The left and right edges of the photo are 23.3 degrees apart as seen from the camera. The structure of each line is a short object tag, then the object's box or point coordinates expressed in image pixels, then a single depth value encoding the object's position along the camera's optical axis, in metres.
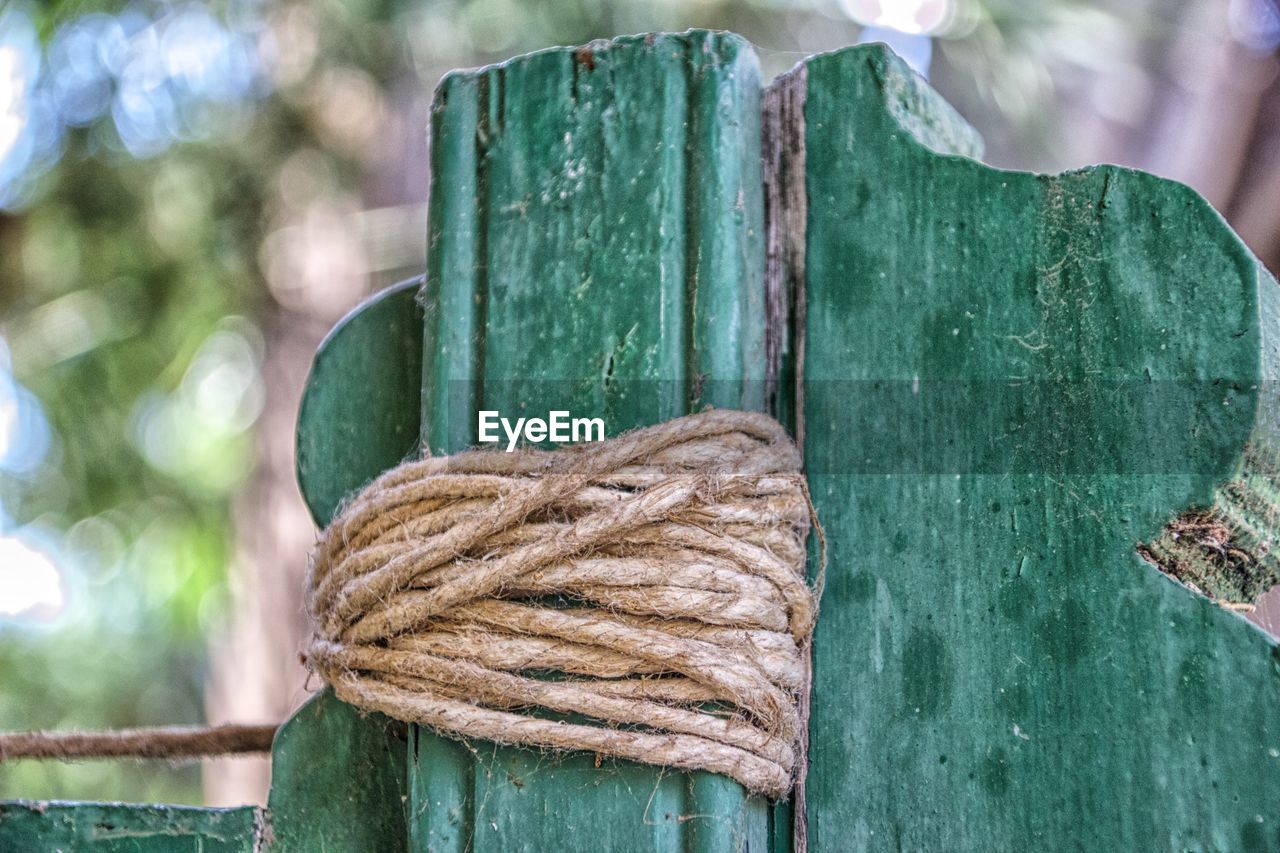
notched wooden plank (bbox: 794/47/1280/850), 0.57
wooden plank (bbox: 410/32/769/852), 0.58
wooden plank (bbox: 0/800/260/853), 0.61
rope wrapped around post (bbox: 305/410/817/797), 0.57
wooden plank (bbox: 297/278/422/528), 0.63
